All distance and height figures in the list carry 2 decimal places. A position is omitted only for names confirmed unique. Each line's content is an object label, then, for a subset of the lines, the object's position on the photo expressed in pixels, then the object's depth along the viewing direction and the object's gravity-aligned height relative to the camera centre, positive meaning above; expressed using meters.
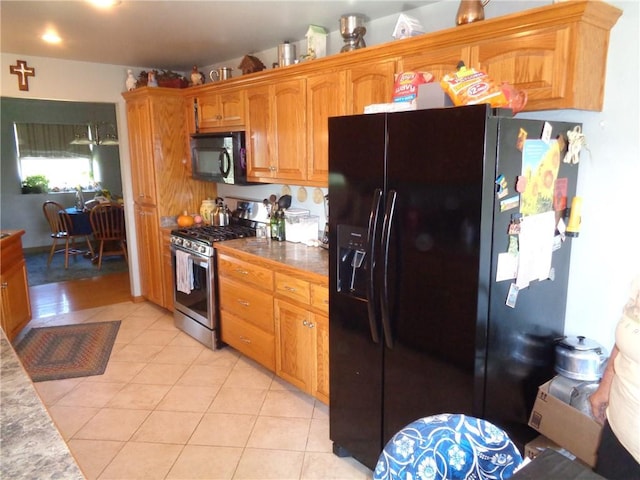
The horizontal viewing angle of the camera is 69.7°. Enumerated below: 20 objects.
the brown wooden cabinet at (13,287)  3.55 -0.97
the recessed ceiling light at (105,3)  2.60 +0.93
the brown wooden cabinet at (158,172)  4.30 -0.05
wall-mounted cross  4.00 +0.83
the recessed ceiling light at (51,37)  3.32 +0.97
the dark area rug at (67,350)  3.42 -1.48
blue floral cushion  1.07 -0.68
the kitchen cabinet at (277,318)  2.78 -1.01
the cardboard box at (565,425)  1.82 -1.07
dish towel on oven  3.84 -0.88
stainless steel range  3.66 -0.83
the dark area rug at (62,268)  6.03 -1.41
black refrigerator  1.71 -0.41
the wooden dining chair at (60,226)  6.60 -0.84
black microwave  3.68 +0.07
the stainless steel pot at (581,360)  1.99 -0.85
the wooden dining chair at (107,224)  6.24 -0.78
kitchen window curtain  7.42 +0.44
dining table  6.66 -0.78
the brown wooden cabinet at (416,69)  1.82 +0.46
